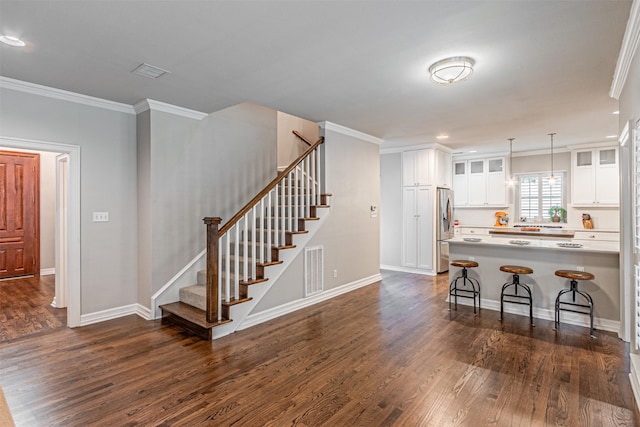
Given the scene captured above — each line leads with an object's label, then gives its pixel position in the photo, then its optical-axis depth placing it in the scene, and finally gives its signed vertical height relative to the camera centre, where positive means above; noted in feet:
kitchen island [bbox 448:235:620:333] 12.48 -2.27
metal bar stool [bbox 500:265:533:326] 13.32 -3.25
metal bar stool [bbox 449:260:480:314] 14.74 -3.38
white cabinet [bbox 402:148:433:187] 22.45 +3.10
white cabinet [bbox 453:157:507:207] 25.91 +2.40
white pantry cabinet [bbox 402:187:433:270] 22.45 -1.01
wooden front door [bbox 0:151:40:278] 20.77 -0.07
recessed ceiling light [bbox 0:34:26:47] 8.29 +4.31
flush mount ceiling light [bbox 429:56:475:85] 9.52 +4.15
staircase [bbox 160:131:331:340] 11.64 -1.97
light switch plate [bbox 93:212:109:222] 13.10 -0.14
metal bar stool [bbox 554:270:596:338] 11.93 -3.02
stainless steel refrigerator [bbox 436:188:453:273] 22.40 -0.81
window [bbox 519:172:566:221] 24.56 +1.37
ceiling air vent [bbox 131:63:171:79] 10.00 +4.32
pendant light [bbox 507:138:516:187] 24.30 +3.96
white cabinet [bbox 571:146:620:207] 21.71 +2.38
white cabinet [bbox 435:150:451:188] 22.68 +3.07
